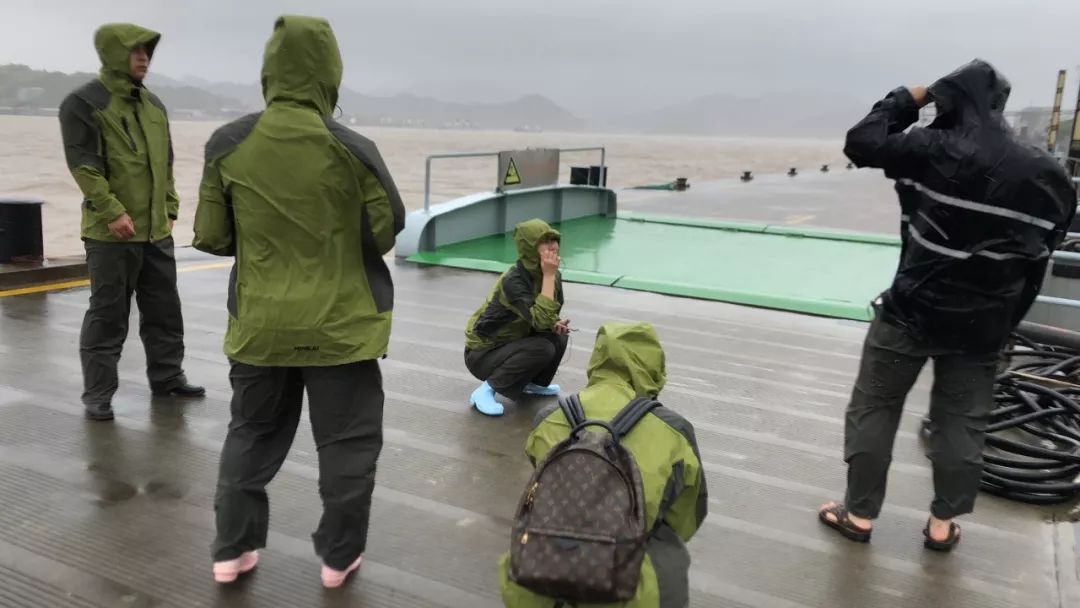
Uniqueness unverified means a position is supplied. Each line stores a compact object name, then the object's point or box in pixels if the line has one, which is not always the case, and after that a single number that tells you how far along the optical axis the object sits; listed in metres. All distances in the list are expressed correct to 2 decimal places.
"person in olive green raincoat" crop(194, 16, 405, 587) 2.56
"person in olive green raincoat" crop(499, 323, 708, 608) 2.18
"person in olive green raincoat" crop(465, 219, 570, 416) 4.39
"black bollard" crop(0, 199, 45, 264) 7.35
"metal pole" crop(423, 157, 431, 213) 10.14
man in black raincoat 2.92
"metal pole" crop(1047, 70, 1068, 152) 14.78
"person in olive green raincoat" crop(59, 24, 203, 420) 4.11
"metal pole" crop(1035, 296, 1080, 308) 5.30
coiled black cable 3.83
